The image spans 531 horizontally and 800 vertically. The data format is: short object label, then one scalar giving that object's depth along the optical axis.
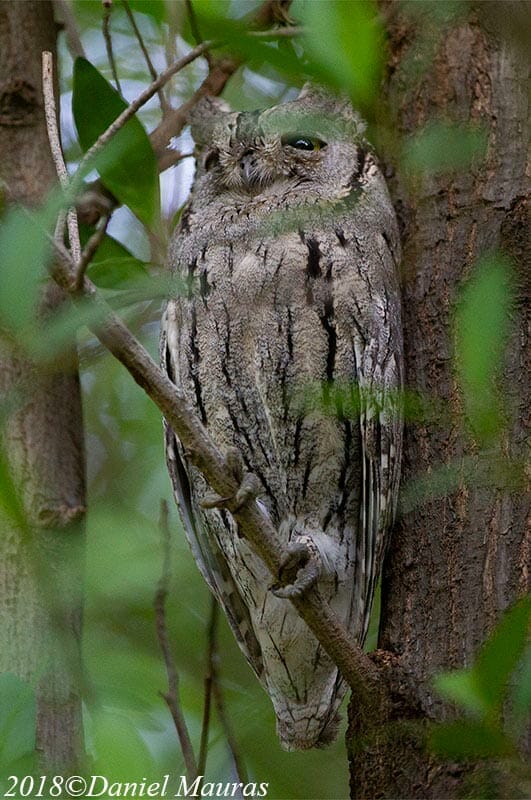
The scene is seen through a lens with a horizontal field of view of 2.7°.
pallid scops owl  3.20
